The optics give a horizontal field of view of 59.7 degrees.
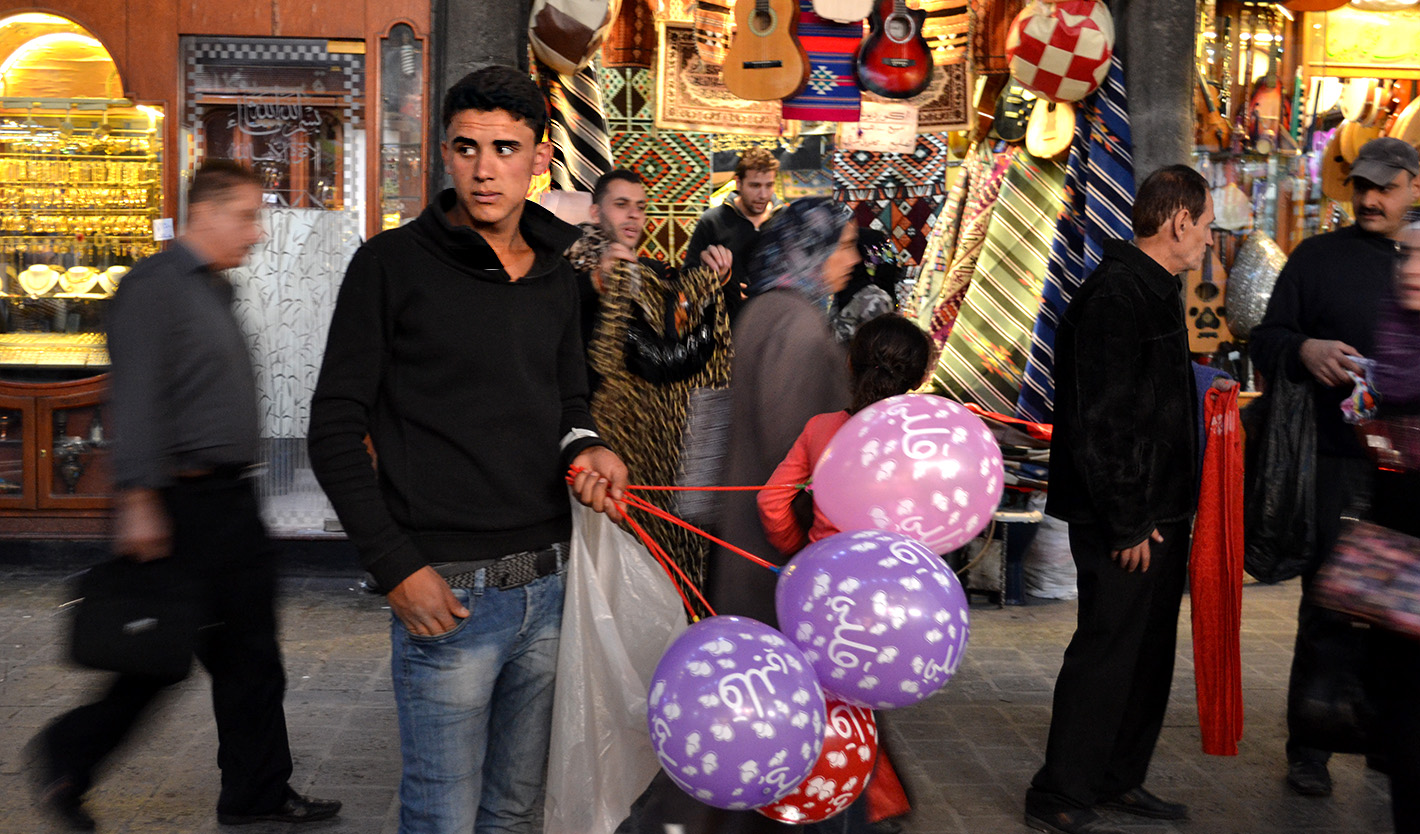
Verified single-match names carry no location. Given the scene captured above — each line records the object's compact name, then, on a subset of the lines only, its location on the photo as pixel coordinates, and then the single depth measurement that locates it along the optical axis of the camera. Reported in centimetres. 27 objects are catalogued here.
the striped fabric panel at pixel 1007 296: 667
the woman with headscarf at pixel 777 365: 295
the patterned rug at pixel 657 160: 808
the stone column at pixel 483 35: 582
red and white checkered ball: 578
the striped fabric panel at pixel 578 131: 585
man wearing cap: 403
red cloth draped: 388
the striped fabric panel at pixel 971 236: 693
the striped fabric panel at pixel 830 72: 611
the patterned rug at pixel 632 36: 636
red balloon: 251
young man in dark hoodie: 209
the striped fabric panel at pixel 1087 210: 606
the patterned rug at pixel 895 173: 831
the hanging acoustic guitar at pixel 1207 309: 698
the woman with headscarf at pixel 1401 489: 264
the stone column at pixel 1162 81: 607
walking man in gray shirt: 322
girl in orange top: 298
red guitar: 610
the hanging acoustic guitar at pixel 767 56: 596
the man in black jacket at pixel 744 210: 589
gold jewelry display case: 690
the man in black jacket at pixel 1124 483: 345
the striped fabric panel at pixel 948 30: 623
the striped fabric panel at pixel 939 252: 729
